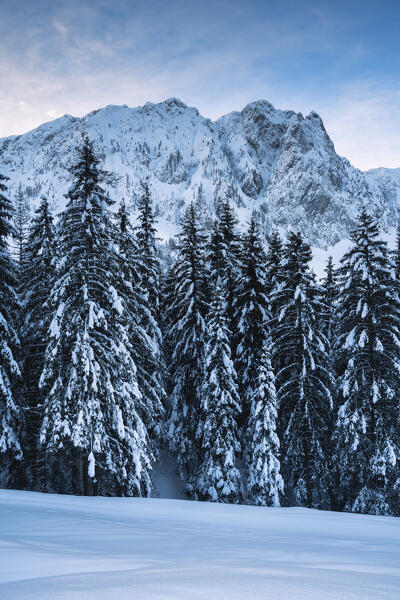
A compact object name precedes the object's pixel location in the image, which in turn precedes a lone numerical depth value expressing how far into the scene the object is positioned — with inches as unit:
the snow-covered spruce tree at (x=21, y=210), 933.1
